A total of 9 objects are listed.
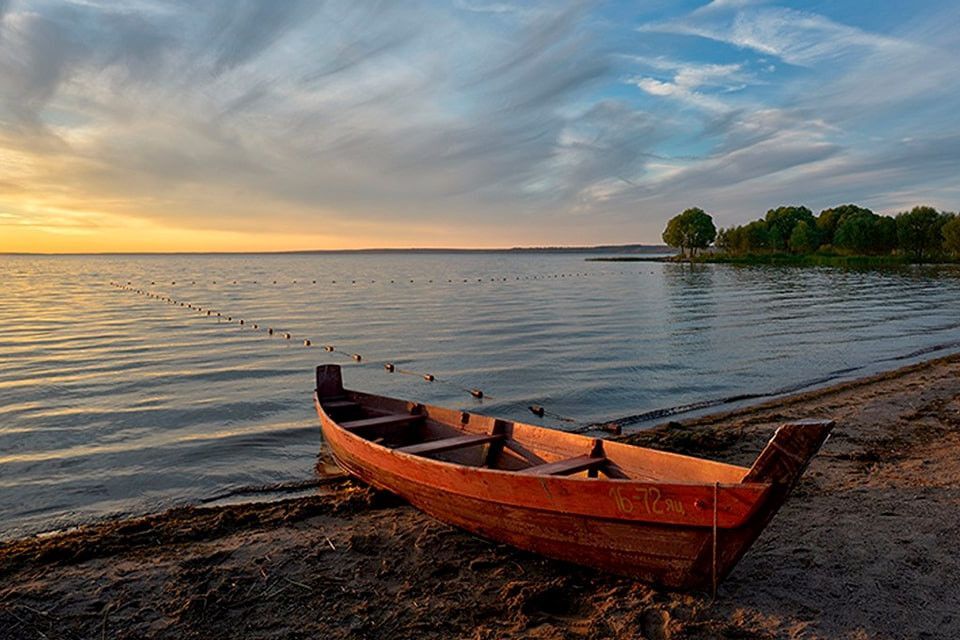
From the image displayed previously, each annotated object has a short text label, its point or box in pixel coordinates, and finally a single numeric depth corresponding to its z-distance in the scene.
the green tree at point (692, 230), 137.75
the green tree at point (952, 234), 82.31
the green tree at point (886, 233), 95.50
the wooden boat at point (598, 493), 4.64
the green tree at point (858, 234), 97.00
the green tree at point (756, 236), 122.94
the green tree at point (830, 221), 115.25
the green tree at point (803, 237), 110.50
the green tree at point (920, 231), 90.62
